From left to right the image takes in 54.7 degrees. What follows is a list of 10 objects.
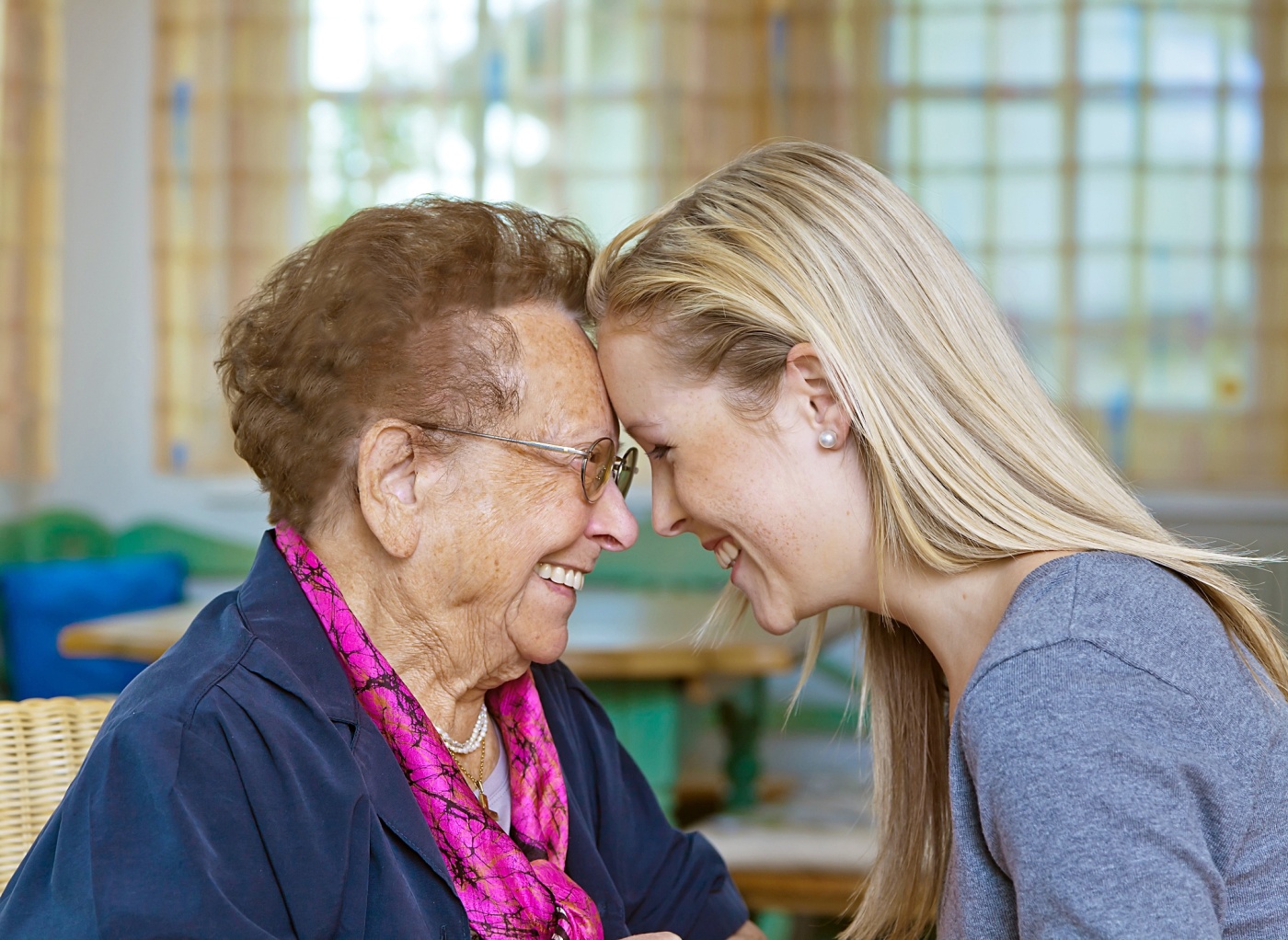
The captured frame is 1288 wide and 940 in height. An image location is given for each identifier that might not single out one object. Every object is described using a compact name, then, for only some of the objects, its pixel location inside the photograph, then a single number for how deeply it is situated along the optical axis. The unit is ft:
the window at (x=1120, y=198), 15.76
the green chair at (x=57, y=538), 15.94
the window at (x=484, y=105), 16.63
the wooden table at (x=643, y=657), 9.49
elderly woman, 3.23
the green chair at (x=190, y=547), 16.85
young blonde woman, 2.94
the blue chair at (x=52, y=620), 14.46
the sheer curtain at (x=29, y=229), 15.48
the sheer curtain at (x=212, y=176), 16.75
